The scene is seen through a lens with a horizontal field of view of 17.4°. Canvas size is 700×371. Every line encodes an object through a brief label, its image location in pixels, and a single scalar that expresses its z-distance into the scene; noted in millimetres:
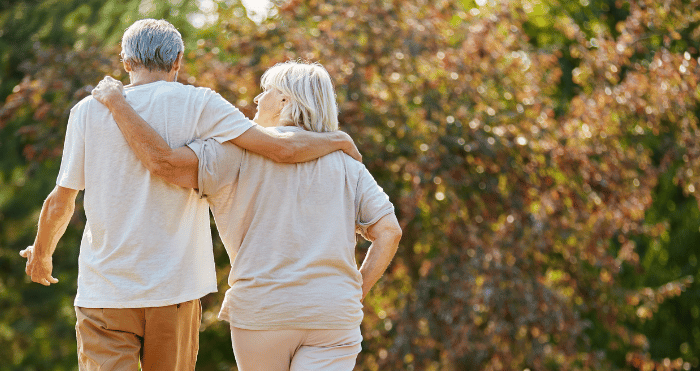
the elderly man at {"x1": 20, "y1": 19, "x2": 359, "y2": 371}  6545
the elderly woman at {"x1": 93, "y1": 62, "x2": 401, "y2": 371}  6592
